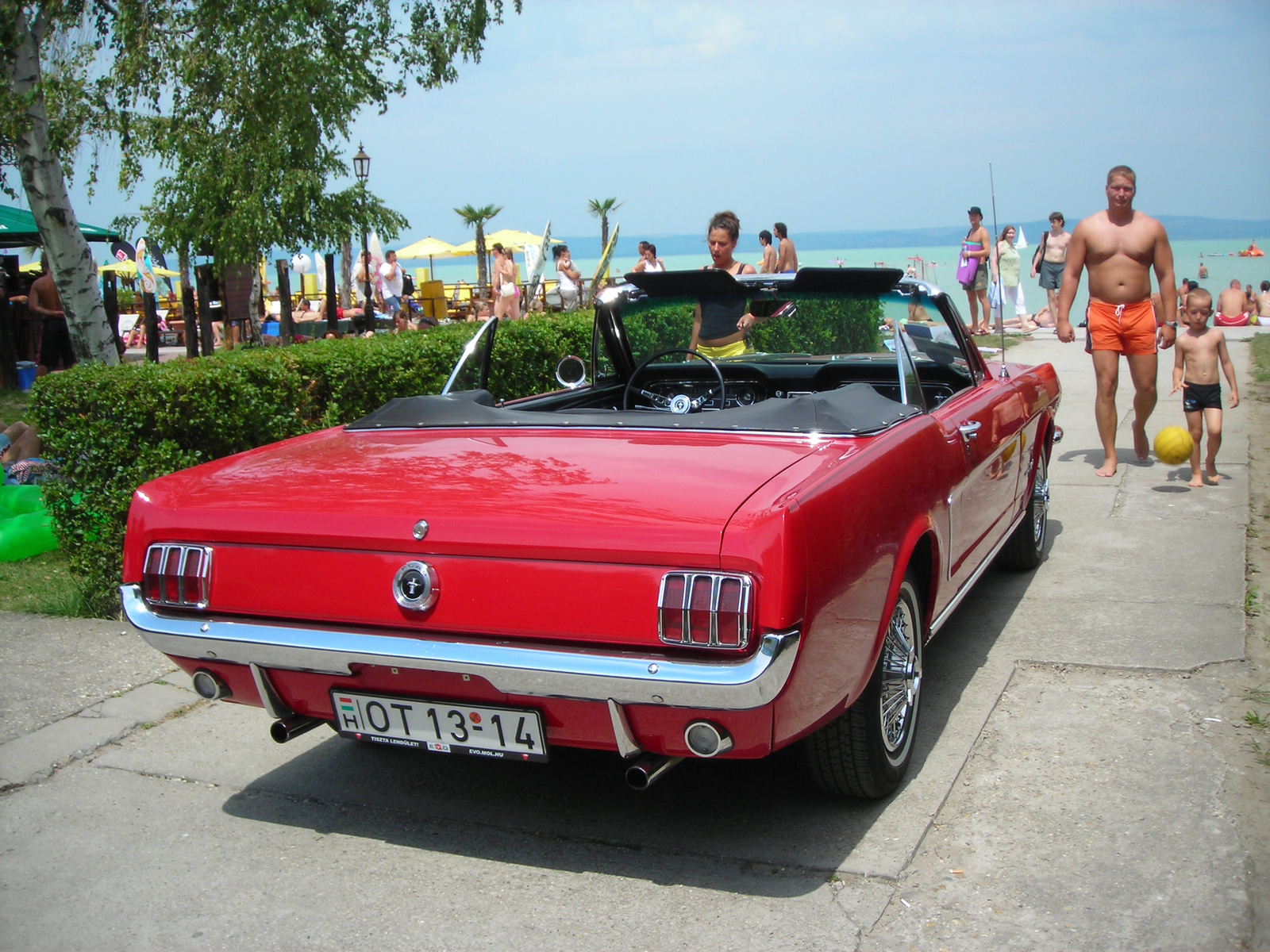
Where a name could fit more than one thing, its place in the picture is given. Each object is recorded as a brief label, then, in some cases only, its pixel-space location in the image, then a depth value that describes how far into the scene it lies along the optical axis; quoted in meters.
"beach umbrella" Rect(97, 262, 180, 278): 29.08
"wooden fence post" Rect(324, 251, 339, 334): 16.12
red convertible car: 2.52
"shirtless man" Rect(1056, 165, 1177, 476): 7.50
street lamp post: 17.79
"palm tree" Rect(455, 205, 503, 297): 46.28
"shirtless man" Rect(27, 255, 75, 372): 13.25
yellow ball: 7.00
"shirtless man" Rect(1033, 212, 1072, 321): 15.72
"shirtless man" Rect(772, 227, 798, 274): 13.16
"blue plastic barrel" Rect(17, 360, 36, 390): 13.28
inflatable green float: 6.24
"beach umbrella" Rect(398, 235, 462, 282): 35.69
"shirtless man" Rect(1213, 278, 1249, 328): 20.03
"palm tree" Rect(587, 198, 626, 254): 62.41
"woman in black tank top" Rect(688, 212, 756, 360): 4.72
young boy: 7.11
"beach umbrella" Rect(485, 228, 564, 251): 36.47
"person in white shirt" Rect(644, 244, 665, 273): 14.55
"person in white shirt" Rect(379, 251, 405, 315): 21.23
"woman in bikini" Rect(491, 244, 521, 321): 16.97
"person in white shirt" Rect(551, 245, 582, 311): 17.75
